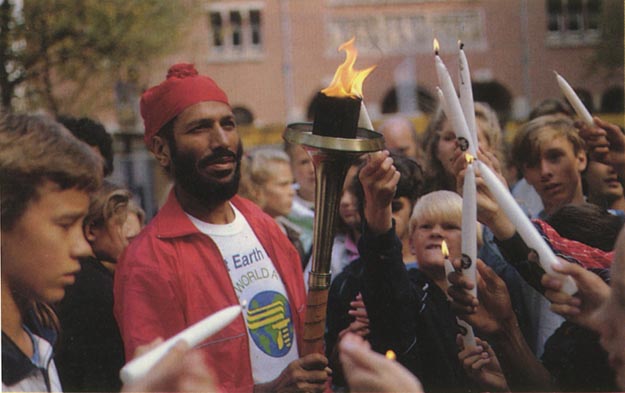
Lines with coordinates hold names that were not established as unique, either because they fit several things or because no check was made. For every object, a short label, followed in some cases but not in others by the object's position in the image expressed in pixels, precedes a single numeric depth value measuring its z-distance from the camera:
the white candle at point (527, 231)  1.71
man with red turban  2.09
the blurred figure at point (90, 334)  2.55
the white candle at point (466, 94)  2.01
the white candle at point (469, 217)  1.87
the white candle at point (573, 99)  2.18
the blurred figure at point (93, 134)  3.15
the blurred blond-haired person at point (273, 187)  4.07
